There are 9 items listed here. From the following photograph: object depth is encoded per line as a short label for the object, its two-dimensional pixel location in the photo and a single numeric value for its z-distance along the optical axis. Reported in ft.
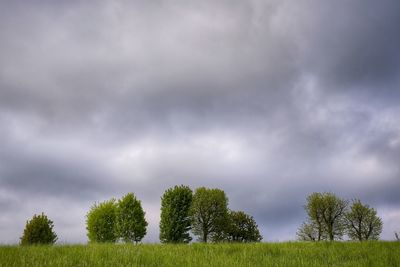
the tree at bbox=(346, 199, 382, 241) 227.81
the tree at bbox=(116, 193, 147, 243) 183.52
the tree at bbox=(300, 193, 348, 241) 226.38
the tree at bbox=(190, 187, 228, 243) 230.27
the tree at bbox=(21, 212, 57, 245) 163.68
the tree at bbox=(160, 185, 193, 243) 192.34
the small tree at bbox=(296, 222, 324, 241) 230.73
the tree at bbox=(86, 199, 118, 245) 189.57
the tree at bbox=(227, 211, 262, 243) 254.47
